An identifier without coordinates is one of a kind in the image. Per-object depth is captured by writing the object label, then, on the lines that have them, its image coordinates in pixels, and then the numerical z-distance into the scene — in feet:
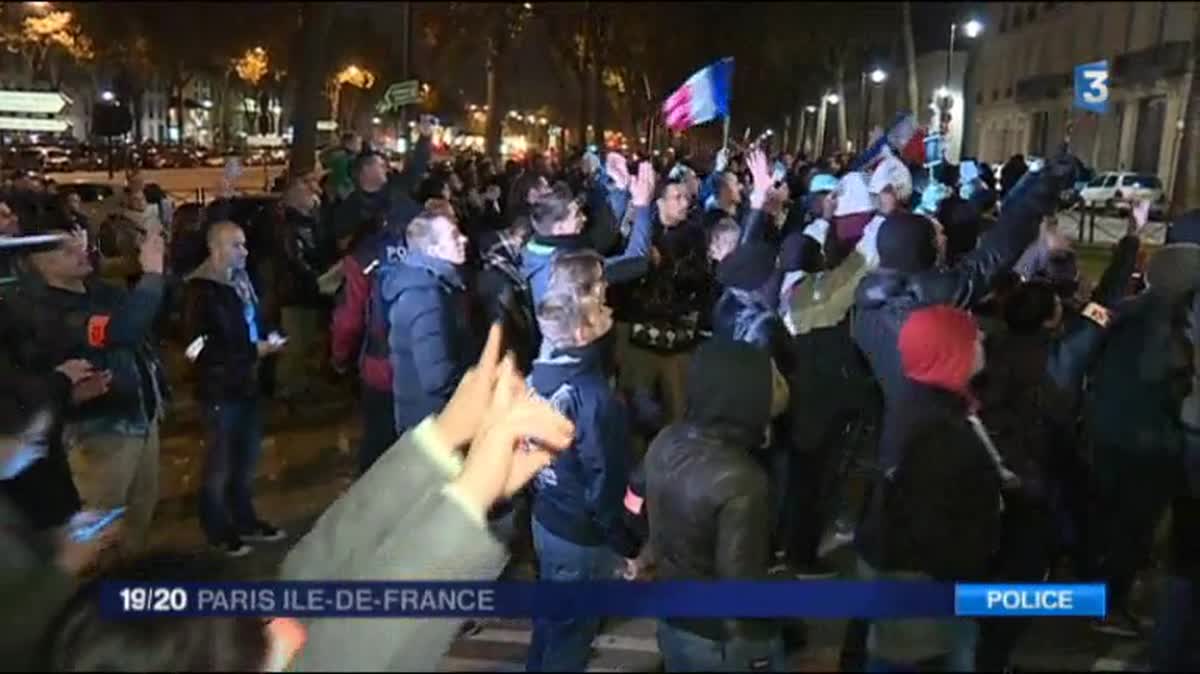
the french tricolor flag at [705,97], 32.40
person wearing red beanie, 9.39
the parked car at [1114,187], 107.34
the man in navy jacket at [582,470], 13.79
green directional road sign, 61.21
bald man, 21.12
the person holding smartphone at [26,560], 6.86
